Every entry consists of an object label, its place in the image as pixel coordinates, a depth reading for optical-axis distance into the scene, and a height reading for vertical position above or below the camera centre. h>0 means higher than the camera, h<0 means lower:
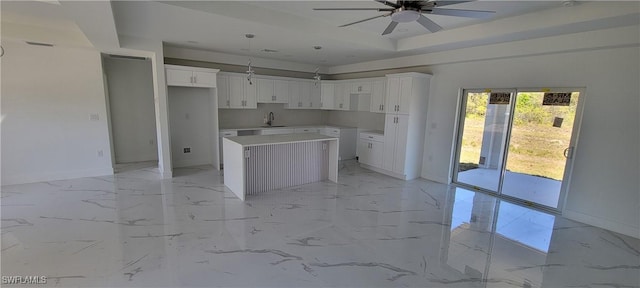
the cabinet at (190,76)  5.05 +0.46
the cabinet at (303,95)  7.05 +0.25
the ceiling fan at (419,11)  2.25 +0.84
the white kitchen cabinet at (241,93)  6.06 +0.22
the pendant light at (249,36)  4.18 +1.02
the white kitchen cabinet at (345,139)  6.95 -0.84
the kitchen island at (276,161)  4.27 -0.97
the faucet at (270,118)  7.04 -0.37
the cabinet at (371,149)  5.93 -0.93
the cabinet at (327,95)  7.39 +0.28
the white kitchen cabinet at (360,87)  6.52 +0.47
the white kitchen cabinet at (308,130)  6.93 -0.65
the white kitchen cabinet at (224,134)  5.85 -0.69
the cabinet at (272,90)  6.51 +0.31
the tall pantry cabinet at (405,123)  5.30 -0.29
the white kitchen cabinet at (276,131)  6.41 -0.65
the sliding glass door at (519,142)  3.94 -0.49
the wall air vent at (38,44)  4.28 +0.81
